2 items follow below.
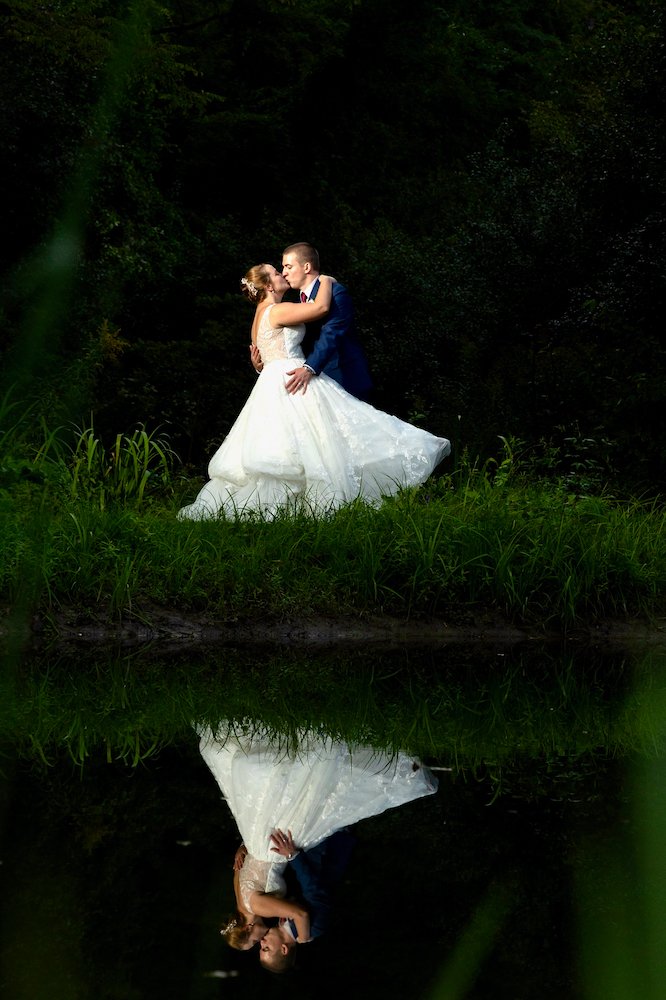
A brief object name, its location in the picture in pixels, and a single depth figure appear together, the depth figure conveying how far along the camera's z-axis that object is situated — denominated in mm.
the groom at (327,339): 17094
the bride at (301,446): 16641
